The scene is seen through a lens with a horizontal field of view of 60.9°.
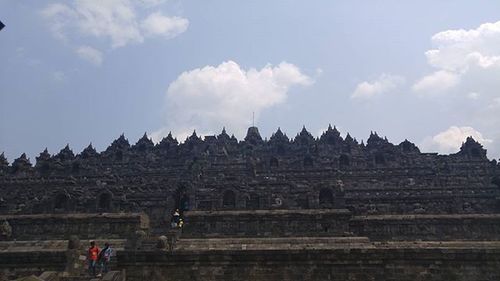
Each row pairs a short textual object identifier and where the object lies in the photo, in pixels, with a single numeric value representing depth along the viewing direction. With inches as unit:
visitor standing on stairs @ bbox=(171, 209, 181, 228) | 1236.7
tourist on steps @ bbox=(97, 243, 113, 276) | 746.2
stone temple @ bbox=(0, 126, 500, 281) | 745.6
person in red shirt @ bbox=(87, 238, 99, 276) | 719.6
